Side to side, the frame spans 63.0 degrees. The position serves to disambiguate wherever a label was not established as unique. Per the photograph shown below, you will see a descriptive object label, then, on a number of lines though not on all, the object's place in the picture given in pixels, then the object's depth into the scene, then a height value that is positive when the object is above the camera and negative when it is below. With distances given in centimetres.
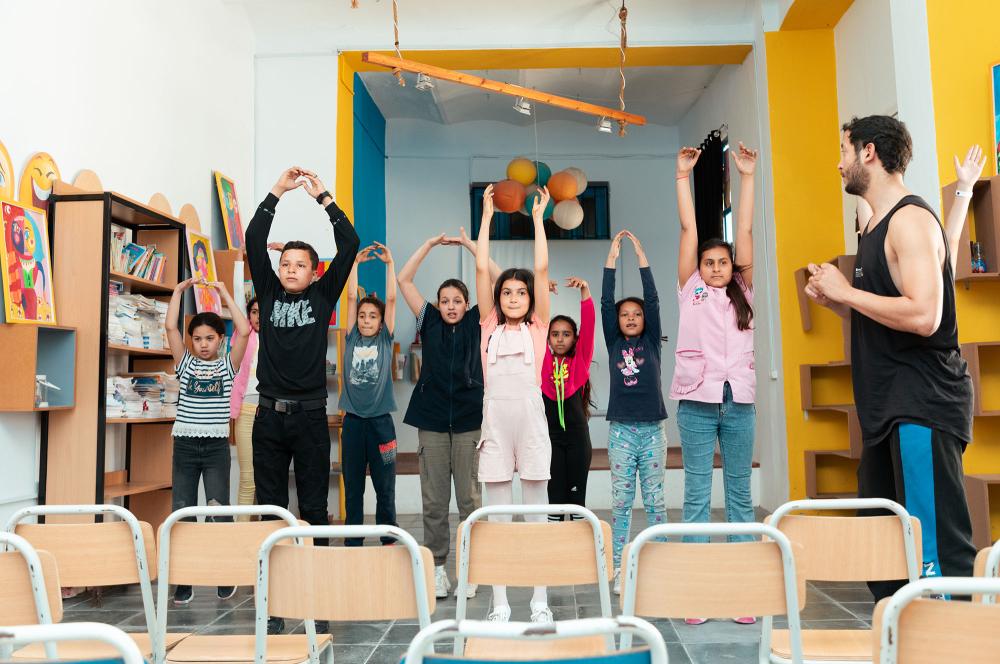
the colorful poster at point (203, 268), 476 +81
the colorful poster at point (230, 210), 546 +130
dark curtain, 763 +198
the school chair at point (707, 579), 159 -37
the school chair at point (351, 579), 159 -36
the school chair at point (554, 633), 102 -30
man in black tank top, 200 +9
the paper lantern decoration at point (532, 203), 699 +169
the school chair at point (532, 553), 187 -36
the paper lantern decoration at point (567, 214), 728 +160
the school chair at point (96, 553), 192 -36
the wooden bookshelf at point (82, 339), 372 +29
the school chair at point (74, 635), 100 -28
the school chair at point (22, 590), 155 -35
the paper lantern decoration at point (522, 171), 730 +199
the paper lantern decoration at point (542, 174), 747 +202
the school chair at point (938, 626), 112 -33
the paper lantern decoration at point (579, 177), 730 +194
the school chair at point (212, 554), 190 -36
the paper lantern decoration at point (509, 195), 673 +165
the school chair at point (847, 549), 178 -36
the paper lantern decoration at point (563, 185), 715 +183
